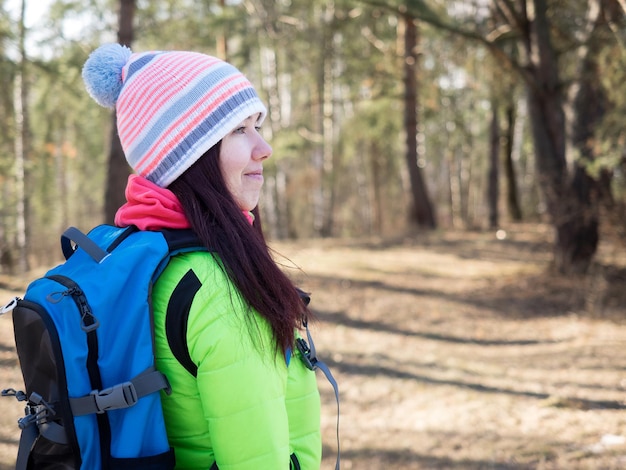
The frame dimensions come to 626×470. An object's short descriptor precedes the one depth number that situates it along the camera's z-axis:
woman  1.26
